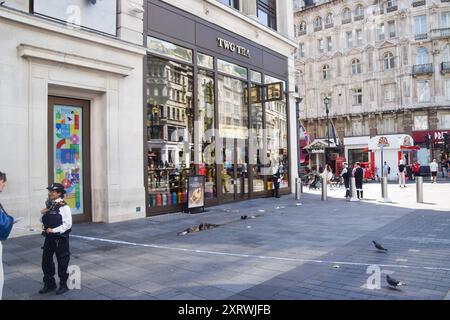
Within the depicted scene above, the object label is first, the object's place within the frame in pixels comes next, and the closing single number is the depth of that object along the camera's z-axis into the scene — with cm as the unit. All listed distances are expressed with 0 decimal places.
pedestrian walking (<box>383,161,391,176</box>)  3056
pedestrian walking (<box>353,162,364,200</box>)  1728
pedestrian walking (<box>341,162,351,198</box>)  1748
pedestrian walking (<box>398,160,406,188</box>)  2362
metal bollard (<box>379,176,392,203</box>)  1580
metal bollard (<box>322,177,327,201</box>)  1716
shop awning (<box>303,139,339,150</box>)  3176
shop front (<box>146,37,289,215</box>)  1253
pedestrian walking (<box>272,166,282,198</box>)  1814
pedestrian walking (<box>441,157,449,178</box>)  3444
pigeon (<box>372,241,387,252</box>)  688
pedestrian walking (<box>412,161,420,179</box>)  3453
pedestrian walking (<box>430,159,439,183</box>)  2706
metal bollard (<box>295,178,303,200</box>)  1766
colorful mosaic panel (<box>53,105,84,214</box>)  1024
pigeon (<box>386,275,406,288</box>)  488
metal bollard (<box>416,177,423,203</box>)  1509
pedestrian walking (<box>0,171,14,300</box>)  416
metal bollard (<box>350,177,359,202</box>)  1660
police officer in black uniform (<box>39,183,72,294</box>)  499
